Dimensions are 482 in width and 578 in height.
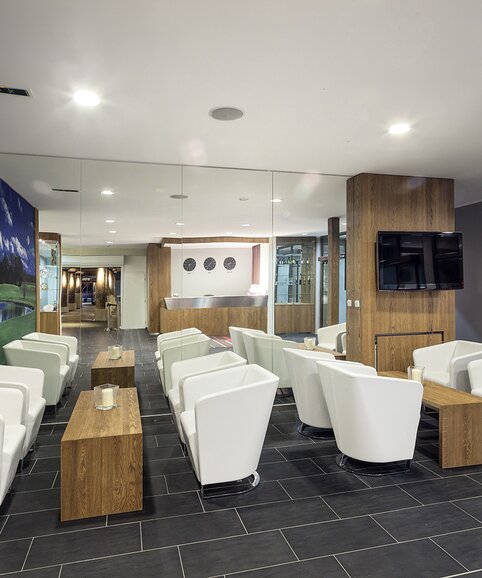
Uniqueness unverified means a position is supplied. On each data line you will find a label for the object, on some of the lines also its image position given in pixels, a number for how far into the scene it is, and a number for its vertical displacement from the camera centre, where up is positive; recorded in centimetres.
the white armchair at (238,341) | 514 -62
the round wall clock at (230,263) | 527 +33
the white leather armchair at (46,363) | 441 -76
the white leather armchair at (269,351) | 509 -75
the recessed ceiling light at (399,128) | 330 +128
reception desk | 517 -28
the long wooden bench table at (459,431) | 335 -113
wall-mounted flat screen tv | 475 +33
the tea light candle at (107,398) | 325 -82
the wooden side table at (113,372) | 457 -88
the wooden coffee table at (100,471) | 260 -113
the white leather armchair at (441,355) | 466 -77
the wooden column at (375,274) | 480 +19
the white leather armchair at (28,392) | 323 -86
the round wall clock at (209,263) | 515 +33
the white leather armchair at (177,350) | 474 -69
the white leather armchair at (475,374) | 411 -83
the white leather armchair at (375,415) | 307 -93
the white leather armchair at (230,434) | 276 -98
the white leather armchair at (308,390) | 380 -92
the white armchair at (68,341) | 496 -60
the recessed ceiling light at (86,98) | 276 +129
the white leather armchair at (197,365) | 383 -74
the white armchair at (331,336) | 536 -59
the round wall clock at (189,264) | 506 +31
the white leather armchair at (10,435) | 250 -96
